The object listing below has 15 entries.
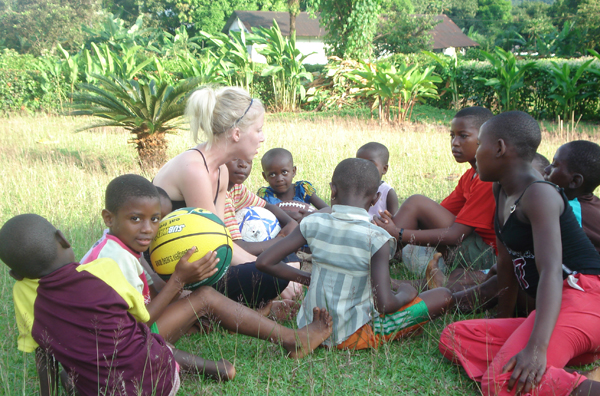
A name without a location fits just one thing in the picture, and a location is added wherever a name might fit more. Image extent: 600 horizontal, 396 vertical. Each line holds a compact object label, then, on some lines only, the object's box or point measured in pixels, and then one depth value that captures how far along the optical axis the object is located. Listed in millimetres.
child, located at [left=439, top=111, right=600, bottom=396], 2373
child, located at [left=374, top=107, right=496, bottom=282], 4004
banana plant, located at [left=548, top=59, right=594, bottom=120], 13380
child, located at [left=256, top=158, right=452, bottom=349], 2883
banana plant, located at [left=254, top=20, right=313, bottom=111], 18500
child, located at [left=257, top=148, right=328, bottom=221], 5230
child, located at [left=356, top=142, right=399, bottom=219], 5004
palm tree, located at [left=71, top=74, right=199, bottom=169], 8195
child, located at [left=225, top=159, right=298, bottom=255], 4496
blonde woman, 3736
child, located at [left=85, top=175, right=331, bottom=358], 2678
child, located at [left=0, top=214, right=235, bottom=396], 2182
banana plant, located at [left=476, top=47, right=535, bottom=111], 14039
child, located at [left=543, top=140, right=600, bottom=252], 3355
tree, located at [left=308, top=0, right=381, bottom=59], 21062
